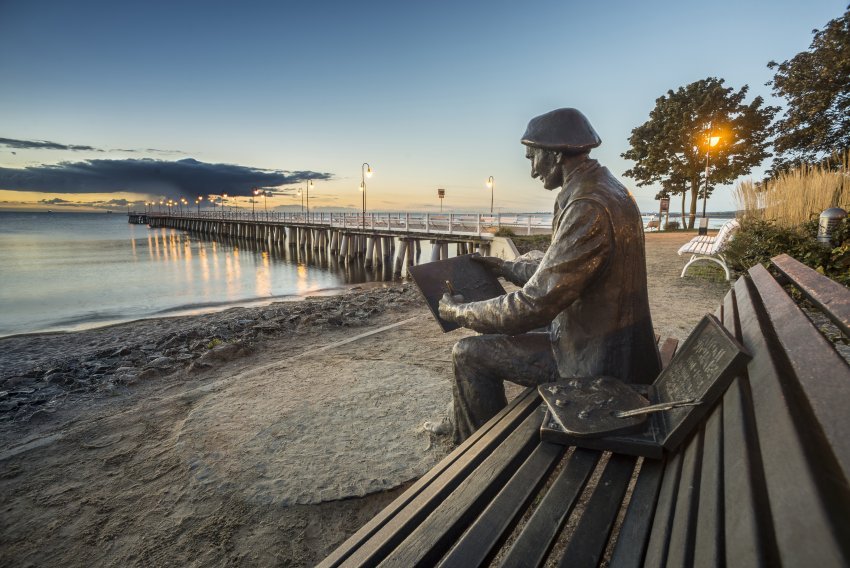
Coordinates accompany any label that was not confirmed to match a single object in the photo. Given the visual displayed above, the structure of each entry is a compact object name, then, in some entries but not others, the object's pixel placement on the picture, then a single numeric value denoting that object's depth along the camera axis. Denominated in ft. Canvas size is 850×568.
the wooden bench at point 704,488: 2.40
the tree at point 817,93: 63.87
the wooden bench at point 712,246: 27.48
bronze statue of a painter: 5.75
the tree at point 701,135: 94.84
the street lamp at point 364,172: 99.41
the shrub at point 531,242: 52.10
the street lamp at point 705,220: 59.34
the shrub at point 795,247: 17.98
